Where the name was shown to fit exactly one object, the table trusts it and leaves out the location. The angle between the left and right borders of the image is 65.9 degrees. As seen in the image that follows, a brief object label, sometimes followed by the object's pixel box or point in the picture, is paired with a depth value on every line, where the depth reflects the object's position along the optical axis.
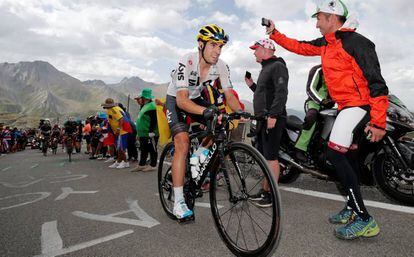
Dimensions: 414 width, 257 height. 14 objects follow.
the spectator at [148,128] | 8.52
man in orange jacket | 2.97
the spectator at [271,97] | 4.46
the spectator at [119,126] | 9.74
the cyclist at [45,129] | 20.21
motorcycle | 3.78
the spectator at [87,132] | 18.03
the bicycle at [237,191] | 2.56
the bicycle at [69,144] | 13.58
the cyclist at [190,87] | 3.45
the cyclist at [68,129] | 14.87
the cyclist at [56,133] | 20.79
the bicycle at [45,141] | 19.10
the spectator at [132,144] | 10.23
